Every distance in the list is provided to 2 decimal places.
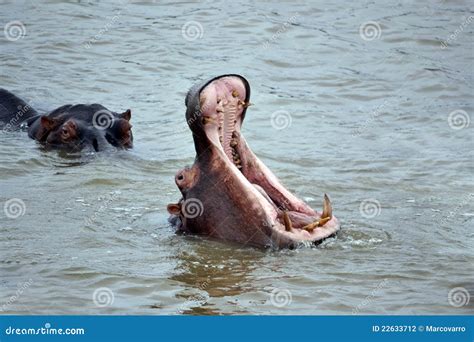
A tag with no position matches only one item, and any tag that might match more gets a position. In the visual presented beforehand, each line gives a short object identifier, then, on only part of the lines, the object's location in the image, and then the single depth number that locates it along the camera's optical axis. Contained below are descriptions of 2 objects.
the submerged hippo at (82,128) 22.20
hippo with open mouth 15.16
